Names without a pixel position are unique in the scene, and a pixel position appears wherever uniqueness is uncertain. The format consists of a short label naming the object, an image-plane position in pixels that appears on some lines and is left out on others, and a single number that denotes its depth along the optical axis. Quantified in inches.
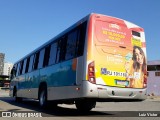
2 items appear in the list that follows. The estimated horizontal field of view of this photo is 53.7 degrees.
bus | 212.2
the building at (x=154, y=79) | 1382.0
